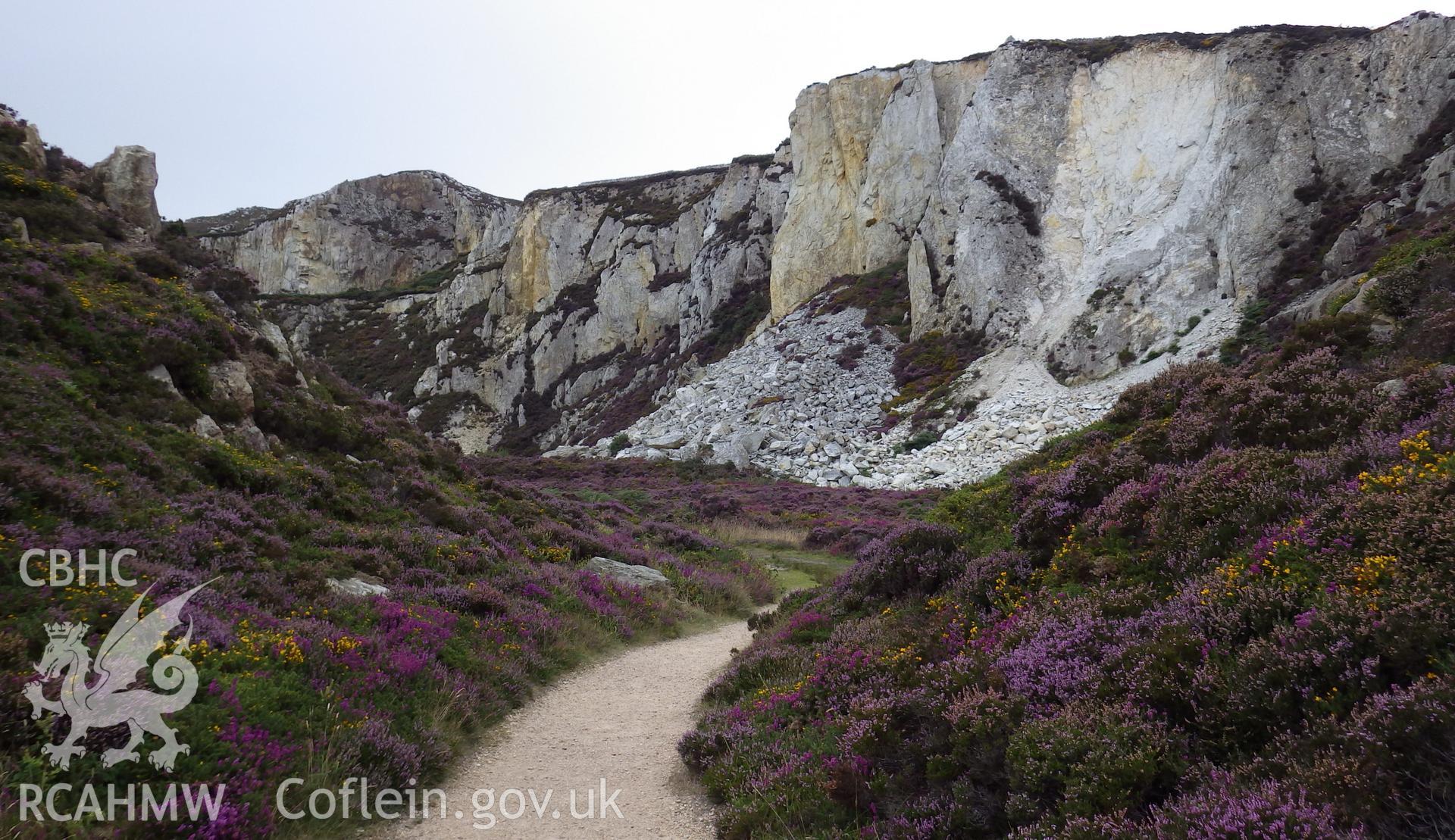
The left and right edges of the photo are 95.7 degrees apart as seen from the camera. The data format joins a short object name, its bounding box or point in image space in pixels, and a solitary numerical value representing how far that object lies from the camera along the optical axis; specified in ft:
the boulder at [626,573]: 46.62
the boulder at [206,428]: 34.99
